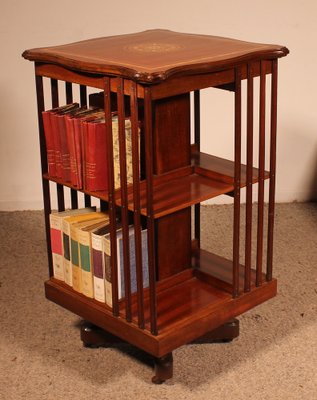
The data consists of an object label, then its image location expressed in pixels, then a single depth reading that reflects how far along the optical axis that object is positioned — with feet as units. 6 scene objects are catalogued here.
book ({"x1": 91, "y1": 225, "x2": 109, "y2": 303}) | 7.87
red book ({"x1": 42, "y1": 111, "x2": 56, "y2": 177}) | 7.85
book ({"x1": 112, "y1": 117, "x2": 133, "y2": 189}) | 7.43
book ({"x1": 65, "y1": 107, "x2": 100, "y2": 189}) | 7.63
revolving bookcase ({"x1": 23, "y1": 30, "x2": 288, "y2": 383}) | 7.13
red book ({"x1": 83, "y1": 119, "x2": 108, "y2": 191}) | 7.49
